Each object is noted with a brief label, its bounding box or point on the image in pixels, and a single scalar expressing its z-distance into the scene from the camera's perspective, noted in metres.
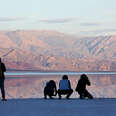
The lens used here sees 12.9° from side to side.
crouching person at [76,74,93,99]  21.92
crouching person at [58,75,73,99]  22.00
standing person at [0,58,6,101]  20.47
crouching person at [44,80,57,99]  22.47
